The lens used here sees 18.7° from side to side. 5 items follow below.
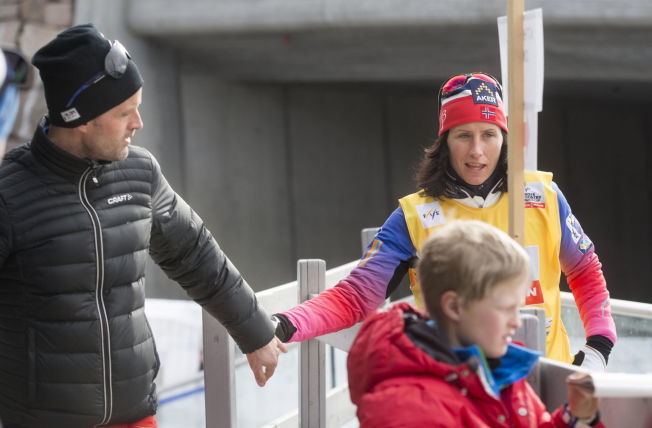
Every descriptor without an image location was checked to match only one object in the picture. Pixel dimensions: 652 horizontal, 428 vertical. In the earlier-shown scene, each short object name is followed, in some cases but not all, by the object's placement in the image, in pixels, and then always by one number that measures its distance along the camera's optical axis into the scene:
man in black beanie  4.65
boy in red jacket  3.56
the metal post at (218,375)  5.92
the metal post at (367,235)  8.59
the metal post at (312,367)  6.38
